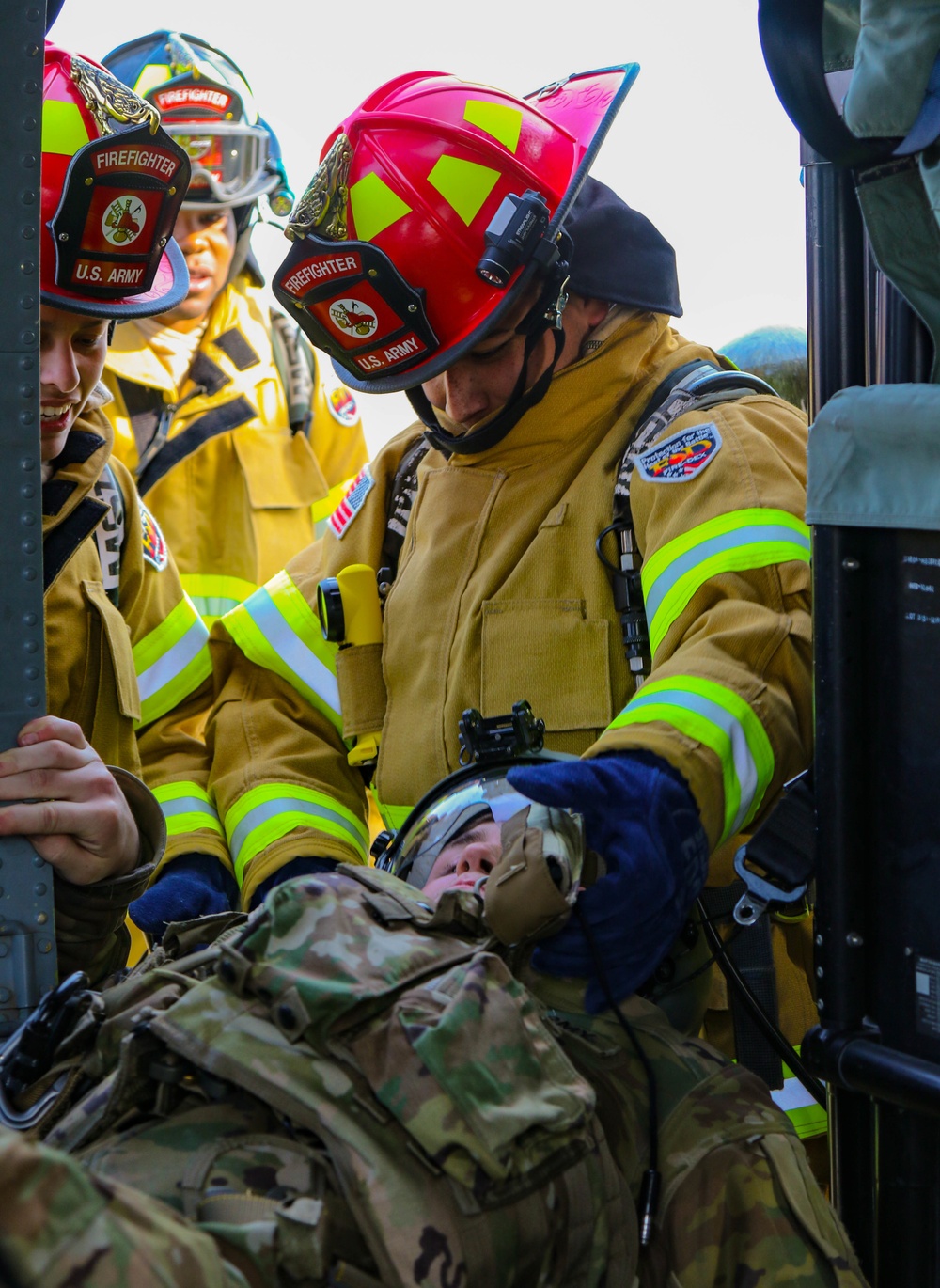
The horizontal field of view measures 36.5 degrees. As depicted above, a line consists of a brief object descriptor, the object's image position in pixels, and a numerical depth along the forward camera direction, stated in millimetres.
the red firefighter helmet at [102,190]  2652
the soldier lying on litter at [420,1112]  1589
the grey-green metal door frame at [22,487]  2162
